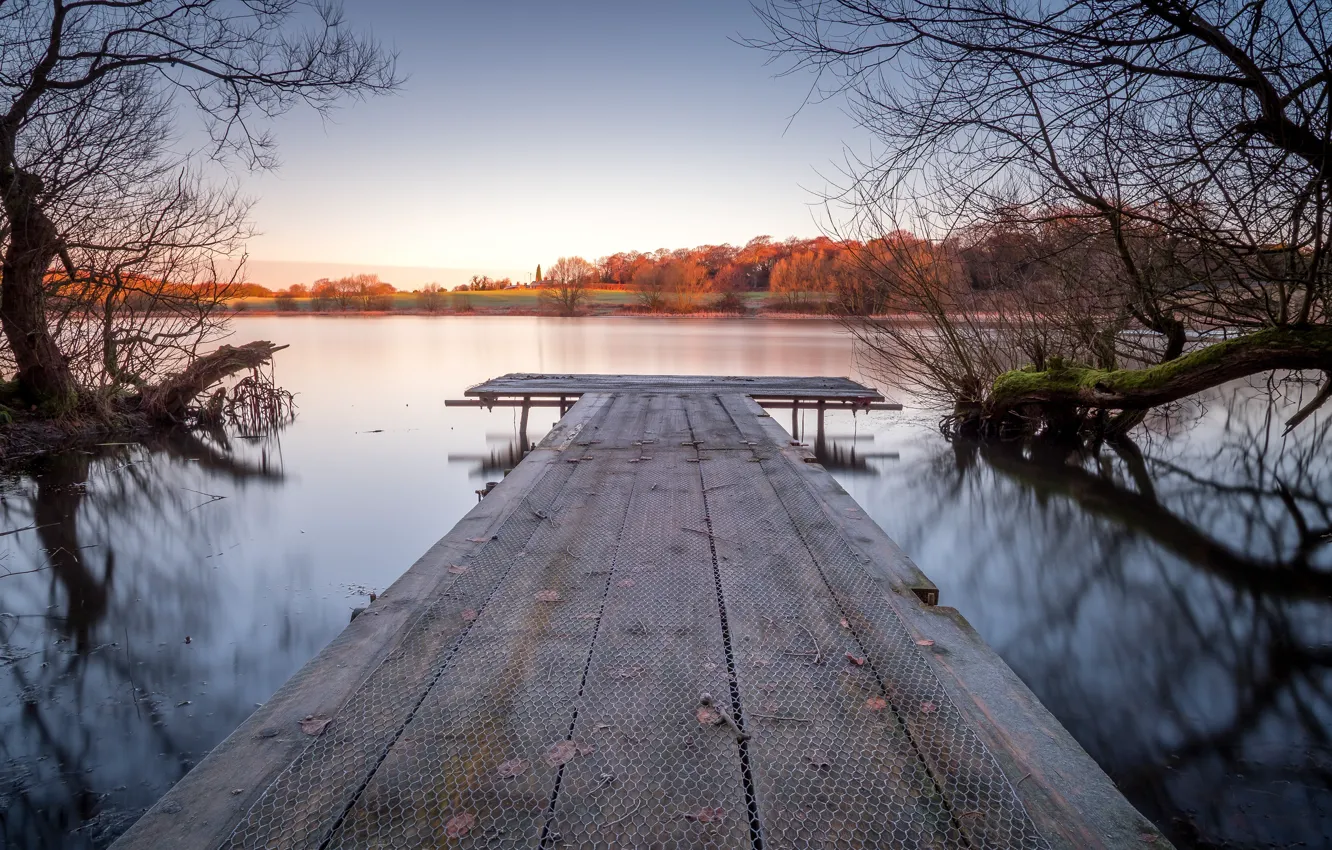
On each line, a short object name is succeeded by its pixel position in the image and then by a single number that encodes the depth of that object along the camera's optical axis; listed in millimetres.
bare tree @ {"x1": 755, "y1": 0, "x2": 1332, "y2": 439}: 3150
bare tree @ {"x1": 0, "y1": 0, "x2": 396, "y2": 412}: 7824
